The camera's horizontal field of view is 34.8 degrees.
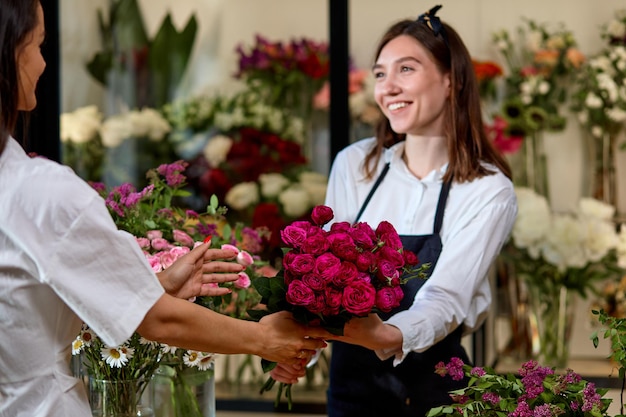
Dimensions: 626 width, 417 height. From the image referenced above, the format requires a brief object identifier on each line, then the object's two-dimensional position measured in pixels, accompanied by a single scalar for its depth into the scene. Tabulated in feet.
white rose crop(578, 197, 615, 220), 13.71
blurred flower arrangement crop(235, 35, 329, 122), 13.87
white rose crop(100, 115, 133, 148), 14.42
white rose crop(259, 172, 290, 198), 13.89
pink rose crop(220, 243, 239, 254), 6.79
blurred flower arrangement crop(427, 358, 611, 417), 5.17
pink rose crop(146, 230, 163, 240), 6.65
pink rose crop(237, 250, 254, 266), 7.00
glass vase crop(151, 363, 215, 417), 6.34
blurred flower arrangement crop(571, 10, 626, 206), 14.08
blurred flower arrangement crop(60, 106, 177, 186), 14.35
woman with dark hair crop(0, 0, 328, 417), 4.76
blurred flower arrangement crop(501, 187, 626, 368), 13.46
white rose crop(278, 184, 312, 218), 13.66
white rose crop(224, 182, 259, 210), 13.89
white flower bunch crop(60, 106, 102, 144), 14.35
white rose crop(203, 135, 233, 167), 14.15
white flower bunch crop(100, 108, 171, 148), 14.35
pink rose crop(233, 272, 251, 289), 6.82
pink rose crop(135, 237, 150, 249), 6.60
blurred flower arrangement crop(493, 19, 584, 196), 14.29
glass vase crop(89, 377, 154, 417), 6.12
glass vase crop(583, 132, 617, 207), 14.25
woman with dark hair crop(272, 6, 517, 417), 8.00
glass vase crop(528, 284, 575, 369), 13.96
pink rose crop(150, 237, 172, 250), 6.59
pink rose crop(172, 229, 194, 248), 6.78
